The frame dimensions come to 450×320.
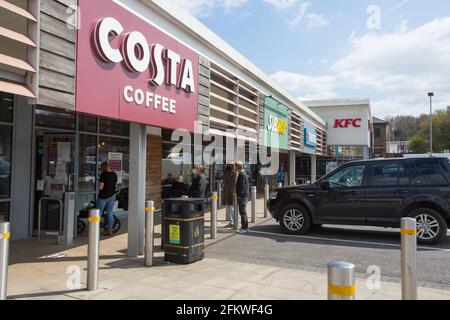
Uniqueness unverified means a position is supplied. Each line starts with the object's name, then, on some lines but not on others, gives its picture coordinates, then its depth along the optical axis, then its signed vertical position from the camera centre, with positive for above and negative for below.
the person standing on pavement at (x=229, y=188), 10.30 -0.29
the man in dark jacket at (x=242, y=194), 9.77 -0.44
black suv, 8.13 -0.45
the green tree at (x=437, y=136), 55.59 +6.56
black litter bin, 6.46 -0.91
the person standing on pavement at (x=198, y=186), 9.61 -0.22
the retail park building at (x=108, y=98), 5.32 +1.49
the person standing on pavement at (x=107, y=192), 8.73 -0.35
